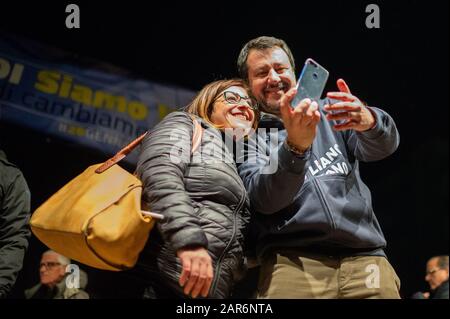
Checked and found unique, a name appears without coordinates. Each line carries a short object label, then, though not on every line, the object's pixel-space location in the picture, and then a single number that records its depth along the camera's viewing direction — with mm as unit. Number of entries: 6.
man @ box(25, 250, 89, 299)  3904
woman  1388
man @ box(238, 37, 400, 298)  1532
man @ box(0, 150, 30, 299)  1931
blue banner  3492
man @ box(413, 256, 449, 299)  4469
